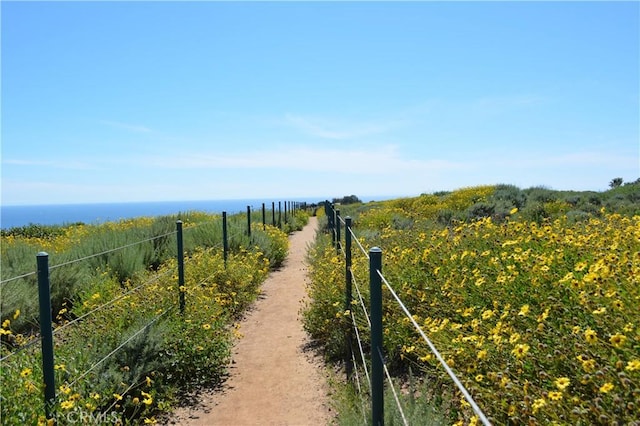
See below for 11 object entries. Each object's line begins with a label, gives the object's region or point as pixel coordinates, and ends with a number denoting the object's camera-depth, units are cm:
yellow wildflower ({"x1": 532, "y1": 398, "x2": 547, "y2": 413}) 219
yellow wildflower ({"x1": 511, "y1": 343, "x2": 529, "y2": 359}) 254
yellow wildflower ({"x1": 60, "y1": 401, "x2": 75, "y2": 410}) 316
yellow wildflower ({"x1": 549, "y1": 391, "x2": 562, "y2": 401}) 226
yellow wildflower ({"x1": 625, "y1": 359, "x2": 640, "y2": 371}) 205
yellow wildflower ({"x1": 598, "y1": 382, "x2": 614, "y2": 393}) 207
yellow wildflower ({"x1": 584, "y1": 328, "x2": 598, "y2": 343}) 229
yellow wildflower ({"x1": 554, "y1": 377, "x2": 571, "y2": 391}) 210
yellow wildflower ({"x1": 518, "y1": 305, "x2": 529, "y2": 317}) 295
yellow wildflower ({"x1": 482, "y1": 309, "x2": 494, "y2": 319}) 326
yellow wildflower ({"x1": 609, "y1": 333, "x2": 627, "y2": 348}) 232
